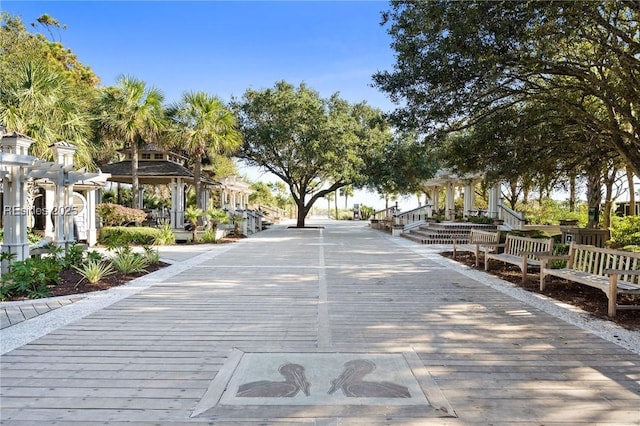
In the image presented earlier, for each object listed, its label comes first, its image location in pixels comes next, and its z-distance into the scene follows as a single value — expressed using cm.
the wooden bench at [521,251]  775
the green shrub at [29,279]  629
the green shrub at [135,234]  1565
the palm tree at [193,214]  1628
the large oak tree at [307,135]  2309
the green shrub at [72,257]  833
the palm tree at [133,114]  1736
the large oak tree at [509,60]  639
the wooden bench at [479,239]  993
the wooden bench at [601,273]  534
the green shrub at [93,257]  802
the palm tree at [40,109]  1393
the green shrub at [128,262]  844
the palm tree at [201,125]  1750
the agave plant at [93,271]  733
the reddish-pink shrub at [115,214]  1688
